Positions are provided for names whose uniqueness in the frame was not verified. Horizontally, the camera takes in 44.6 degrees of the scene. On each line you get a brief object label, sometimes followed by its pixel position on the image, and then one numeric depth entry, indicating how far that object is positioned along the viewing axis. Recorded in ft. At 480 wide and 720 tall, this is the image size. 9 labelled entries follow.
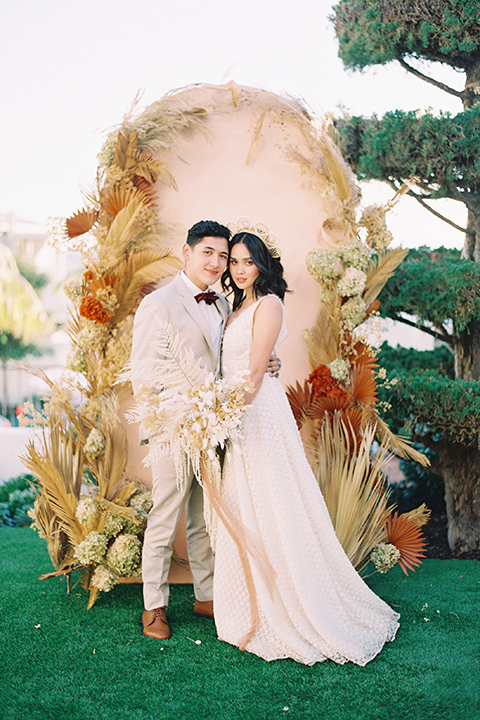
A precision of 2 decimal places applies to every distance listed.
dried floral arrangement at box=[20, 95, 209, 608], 12.35
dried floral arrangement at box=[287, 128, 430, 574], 12.55
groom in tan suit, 10.69
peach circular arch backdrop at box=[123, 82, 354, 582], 14.01
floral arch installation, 12.52
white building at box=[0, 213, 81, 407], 60.44
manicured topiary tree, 15.07
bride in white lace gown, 9.83
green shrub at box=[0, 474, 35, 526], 20.79
